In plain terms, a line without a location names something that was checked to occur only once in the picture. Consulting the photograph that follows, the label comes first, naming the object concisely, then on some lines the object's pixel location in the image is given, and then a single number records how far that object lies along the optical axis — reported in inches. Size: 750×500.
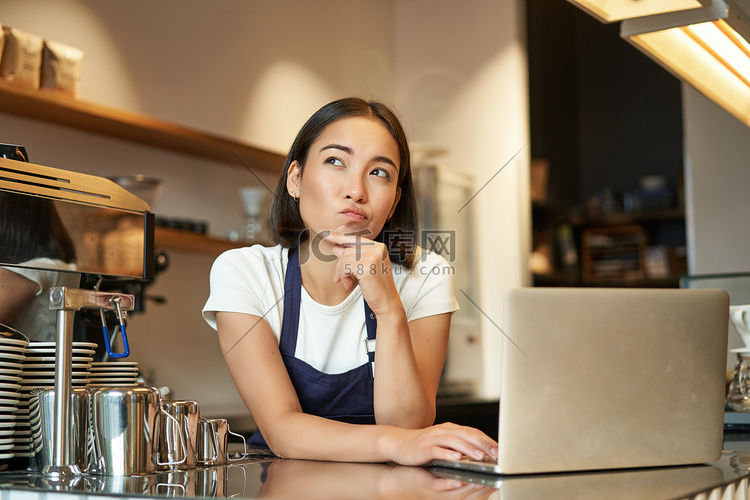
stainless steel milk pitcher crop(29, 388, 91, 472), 37.4
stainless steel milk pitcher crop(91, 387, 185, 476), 36.8
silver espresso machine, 37.3
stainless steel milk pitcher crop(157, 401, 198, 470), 39.5
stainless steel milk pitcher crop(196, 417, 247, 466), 41.4
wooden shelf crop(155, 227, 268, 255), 111.7
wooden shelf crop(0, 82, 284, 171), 96.7
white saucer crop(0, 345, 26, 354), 39.4
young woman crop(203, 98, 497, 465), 51.6
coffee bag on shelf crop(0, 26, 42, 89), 92.9
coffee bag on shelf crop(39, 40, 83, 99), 98.2
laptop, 34.2
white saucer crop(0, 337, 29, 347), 39.3
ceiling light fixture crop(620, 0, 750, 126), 55.9
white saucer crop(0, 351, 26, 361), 39.5
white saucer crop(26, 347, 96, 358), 42.1
